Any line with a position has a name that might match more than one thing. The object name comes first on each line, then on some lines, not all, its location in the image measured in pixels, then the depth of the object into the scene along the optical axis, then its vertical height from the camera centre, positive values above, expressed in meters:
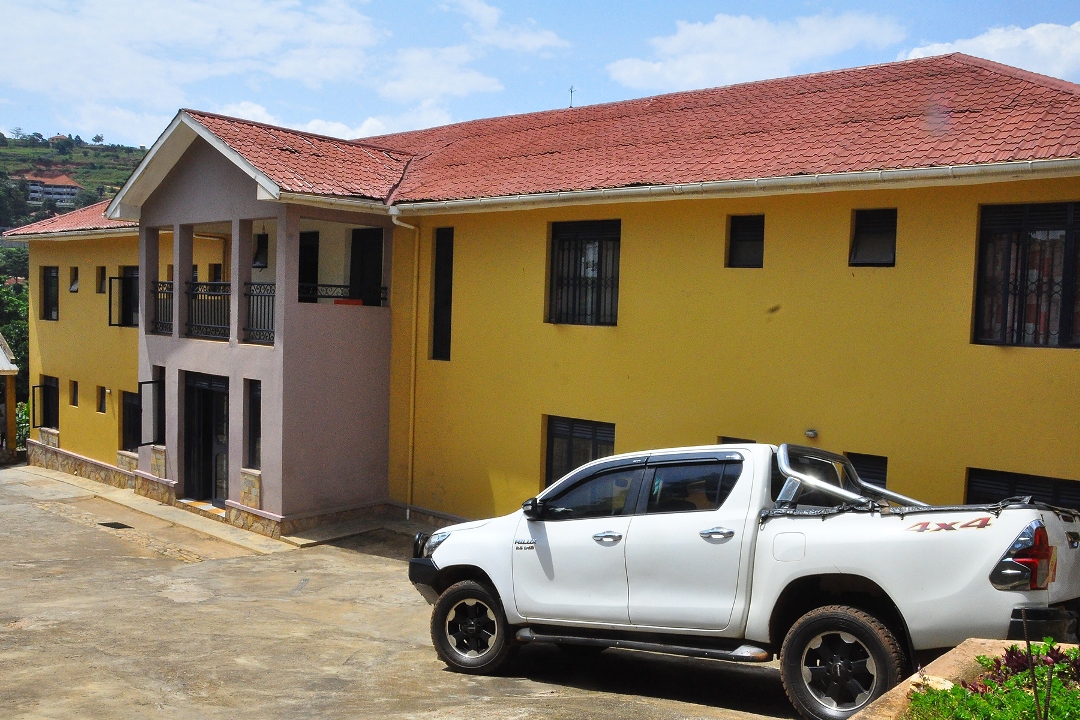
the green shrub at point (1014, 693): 4.14 -1.74
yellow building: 9.12 -0.02
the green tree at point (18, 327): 33.50 -2.01
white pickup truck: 5.46 -1.75
